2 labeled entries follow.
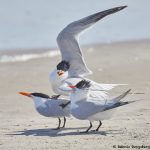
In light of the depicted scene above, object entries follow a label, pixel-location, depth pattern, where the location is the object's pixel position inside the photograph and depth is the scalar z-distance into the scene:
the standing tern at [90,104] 18.34
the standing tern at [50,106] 19.66
